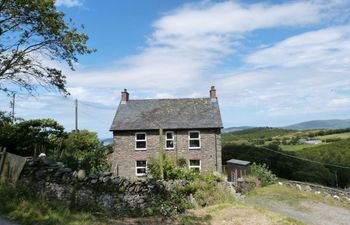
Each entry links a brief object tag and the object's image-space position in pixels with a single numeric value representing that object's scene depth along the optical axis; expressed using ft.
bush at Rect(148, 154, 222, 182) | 62.80
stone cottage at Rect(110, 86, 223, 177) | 112.37
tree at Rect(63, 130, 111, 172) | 72.68
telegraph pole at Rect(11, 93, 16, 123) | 50.44
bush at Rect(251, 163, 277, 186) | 80.77
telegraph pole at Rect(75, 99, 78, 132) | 128.22
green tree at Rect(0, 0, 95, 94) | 43.98
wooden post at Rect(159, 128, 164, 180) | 61.92
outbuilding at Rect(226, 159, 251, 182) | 83.32
